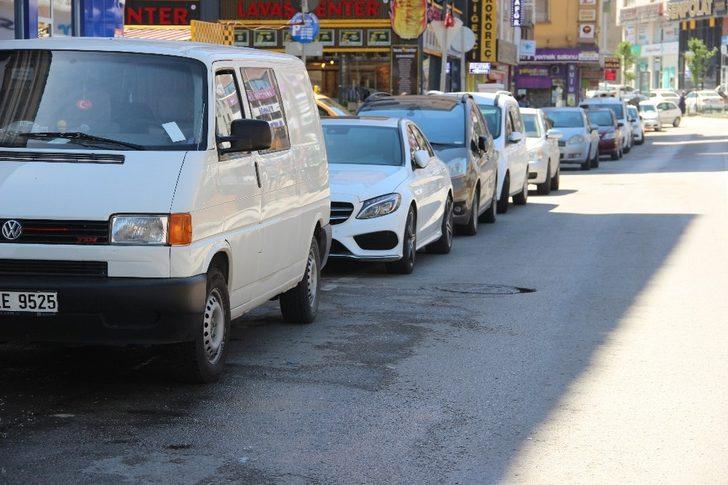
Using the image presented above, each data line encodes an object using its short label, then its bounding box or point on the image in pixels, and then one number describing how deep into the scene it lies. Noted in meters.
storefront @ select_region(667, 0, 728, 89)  147.25
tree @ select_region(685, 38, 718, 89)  131.75
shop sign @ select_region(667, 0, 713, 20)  151.25
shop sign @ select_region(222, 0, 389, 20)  41.53
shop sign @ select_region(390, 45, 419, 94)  41.56
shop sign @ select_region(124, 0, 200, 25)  42.31
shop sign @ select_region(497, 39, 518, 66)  61.53
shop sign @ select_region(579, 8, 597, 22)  94.62
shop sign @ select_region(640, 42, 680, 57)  165.88
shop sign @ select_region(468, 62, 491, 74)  46.25
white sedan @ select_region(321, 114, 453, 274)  13.40
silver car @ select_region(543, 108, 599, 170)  35.97
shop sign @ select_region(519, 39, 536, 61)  78.38
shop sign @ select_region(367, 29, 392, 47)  41.59
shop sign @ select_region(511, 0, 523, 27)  70.81
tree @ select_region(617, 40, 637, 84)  147.88
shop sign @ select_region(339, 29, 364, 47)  41.72
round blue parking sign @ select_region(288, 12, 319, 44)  31.67
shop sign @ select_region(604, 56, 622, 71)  99.44
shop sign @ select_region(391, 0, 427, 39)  39.31
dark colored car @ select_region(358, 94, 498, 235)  17.38
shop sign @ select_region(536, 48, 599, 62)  86.12
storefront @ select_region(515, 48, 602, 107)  86.44
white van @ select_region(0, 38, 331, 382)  7.33
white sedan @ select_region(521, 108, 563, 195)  26.23
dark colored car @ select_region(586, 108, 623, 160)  42.72
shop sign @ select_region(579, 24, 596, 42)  95.00
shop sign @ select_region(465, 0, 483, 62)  57.03
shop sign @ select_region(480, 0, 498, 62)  57.03
